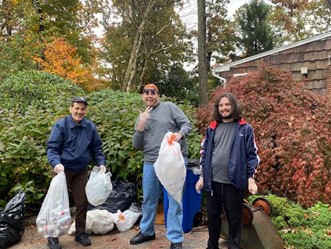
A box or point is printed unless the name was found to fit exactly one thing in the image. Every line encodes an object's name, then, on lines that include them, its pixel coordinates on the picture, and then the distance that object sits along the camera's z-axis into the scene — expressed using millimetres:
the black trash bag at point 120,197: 4535
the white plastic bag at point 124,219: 4246
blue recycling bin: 4093
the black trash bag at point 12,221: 3834
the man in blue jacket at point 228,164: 3055
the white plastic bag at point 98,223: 4113
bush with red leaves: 4406
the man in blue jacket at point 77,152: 3643
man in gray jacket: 3561
